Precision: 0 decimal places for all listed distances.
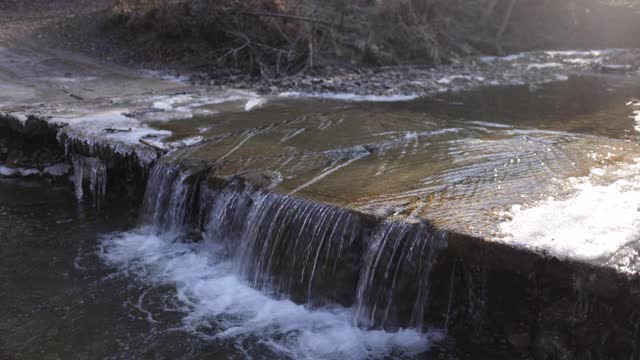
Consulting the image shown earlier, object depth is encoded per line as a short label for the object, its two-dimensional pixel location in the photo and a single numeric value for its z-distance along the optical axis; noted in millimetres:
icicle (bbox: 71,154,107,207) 8055
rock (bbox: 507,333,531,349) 4660
